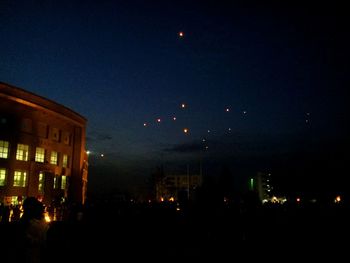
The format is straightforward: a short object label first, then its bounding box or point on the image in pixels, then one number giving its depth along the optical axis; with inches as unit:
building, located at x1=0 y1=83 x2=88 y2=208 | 1378.0
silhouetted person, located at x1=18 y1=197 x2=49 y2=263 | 183.9
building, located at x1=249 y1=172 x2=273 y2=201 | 6849.4
